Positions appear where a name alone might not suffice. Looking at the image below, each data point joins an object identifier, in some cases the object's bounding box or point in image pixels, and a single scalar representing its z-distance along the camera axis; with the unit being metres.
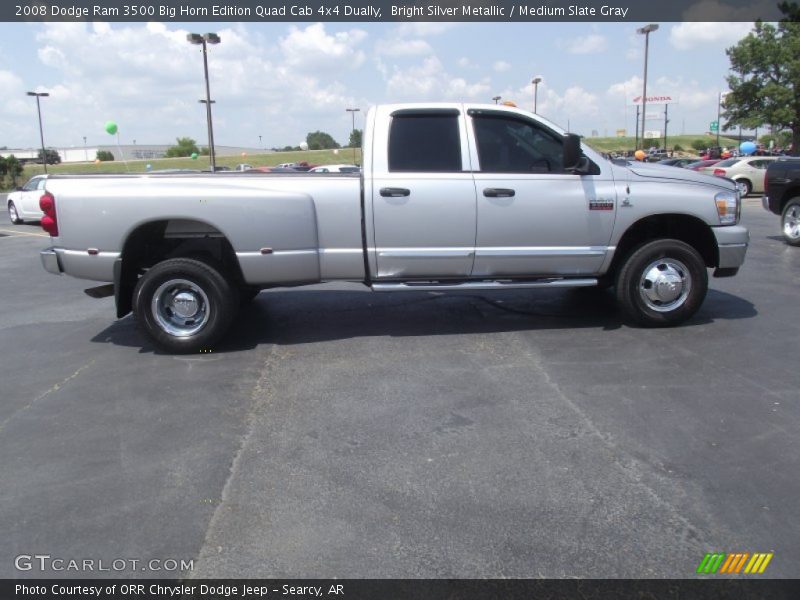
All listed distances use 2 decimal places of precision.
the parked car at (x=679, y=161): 33.90
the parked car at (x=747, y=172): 24.48
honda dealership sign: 77.38
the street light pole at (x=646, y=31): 39.42
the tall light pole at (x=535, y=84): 34.94
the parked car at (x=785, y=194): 11.22
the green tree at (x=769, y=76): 32.59
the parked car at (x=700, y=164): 27.56
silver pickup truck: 5.62
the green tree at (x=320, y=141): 104.94
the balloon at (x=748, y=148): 41.68
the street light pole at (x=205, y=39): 28.56
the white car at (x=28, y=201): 21.08
